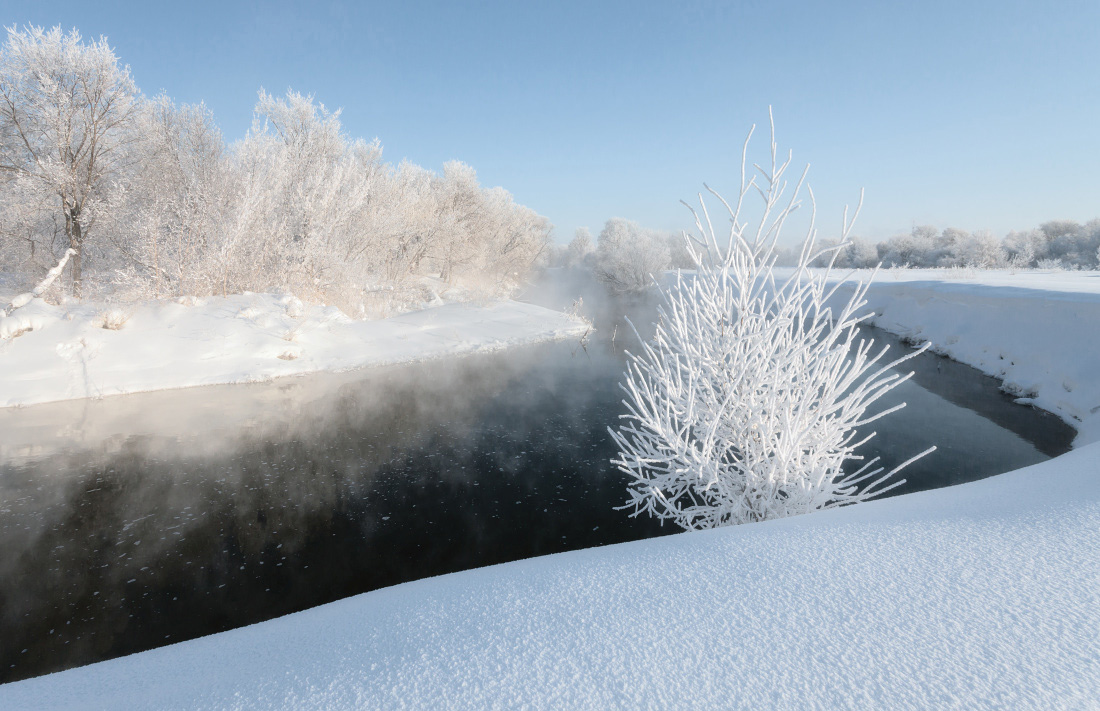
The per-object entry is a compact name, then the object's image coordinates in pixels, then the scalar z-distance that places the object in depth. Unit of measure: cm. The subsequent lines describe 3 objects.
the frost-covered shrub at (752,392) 338
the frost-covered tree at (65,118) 1138
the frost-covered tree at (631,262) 3350
